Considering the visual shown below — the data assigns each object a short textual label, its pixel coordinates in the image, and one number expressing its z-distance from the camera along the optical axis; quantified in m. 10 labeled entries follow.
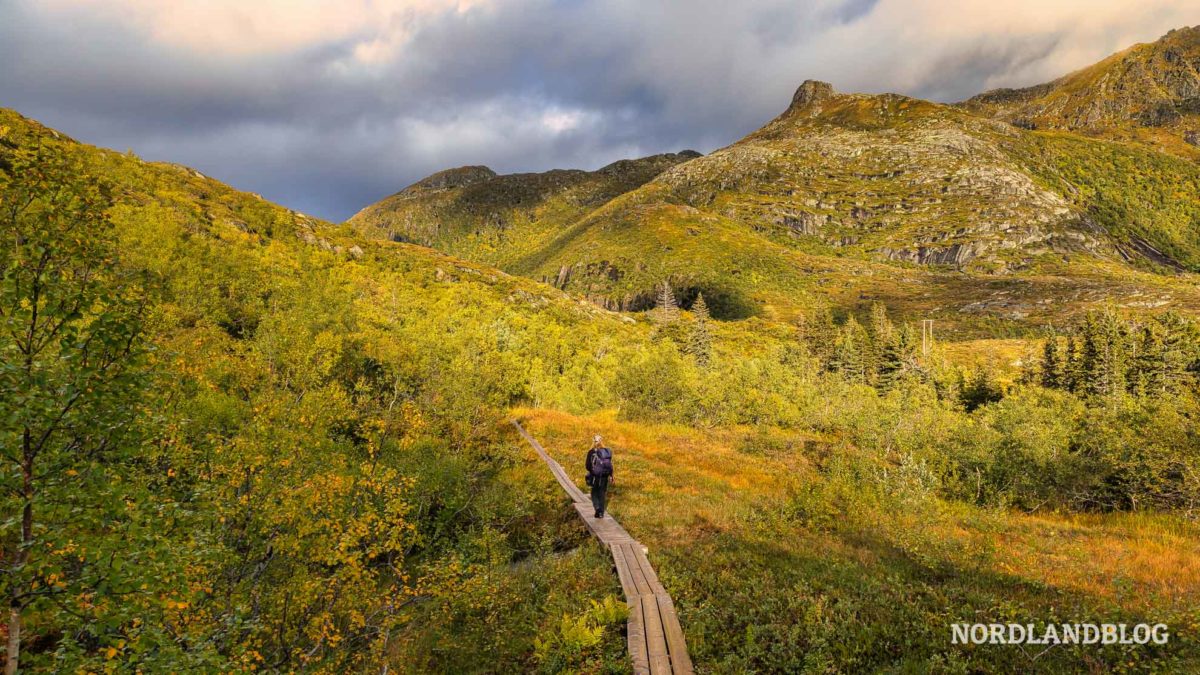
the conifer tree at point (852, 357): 88.00
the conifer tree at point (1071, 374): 64.13
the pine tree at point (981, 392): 64.69
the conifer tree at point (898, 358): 80.61
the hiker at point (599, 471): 15.03
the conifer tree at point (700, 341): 85.43
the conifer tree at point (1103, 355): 58.75
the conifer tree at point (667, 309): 145.50
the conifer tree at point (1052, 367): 66.79
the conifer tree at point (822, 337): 96.31
